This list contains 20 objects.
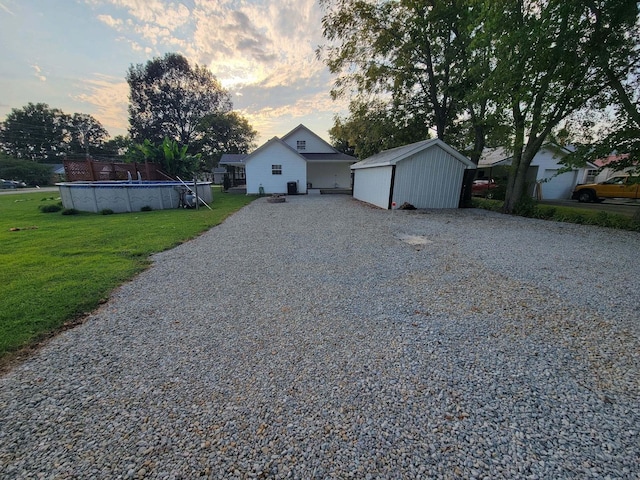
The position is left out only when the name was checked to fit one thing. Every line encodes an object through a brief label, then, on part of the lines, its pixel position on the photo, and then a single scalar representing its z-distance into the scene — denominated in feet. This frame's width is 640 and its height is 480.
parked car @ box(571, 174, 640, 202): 47.95
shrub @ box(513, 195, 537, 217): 35.48
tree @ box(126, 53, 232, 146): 117.60
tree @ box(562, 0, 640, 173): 24.73
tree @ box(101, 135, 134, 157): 178.60
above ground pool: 37.04
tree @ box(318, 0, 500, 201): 44.62
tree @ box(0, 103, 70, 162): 164.76
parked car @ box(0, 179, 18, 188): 104.22
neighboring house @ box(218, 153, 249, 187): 85.45
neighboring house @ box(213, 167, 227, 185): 135.33
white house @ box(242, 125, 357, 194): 66.59
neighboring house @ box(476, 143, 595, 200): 55.77
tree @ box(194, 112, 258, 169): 122.42
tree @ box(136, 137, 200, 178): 56.49
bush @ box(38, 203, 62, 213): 37.81
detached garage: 38.96
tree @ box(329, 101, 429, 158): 56.34
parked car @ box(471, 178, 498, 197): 57.81
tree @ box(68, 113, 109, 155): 184.34
